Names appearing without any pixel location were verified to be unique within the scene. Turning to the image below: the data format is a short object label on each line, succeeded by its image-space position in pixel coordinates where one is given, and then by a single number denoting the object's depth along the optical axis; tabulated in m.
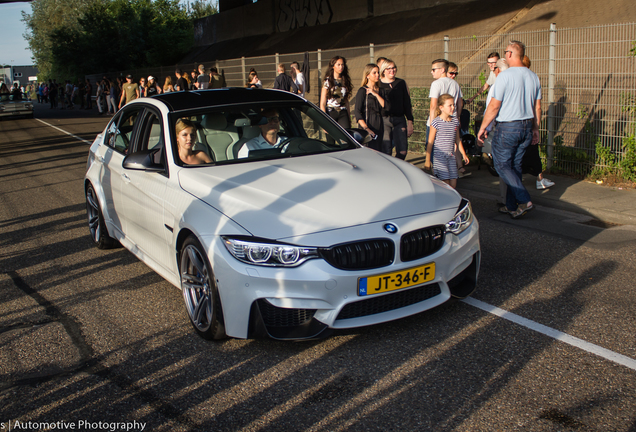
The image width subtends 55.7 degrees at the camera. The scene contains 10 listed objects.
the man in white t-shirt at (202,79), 20.97
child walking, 6.91
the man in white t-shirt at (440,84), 8.29
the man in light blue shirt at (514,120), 6.83
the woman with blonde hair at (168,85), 21.00
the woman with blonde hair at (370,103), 8.21
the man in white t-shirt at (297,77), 15.95
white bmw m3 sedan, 3.58
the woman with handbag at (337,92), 9.09
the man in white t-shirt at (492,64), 9.98
